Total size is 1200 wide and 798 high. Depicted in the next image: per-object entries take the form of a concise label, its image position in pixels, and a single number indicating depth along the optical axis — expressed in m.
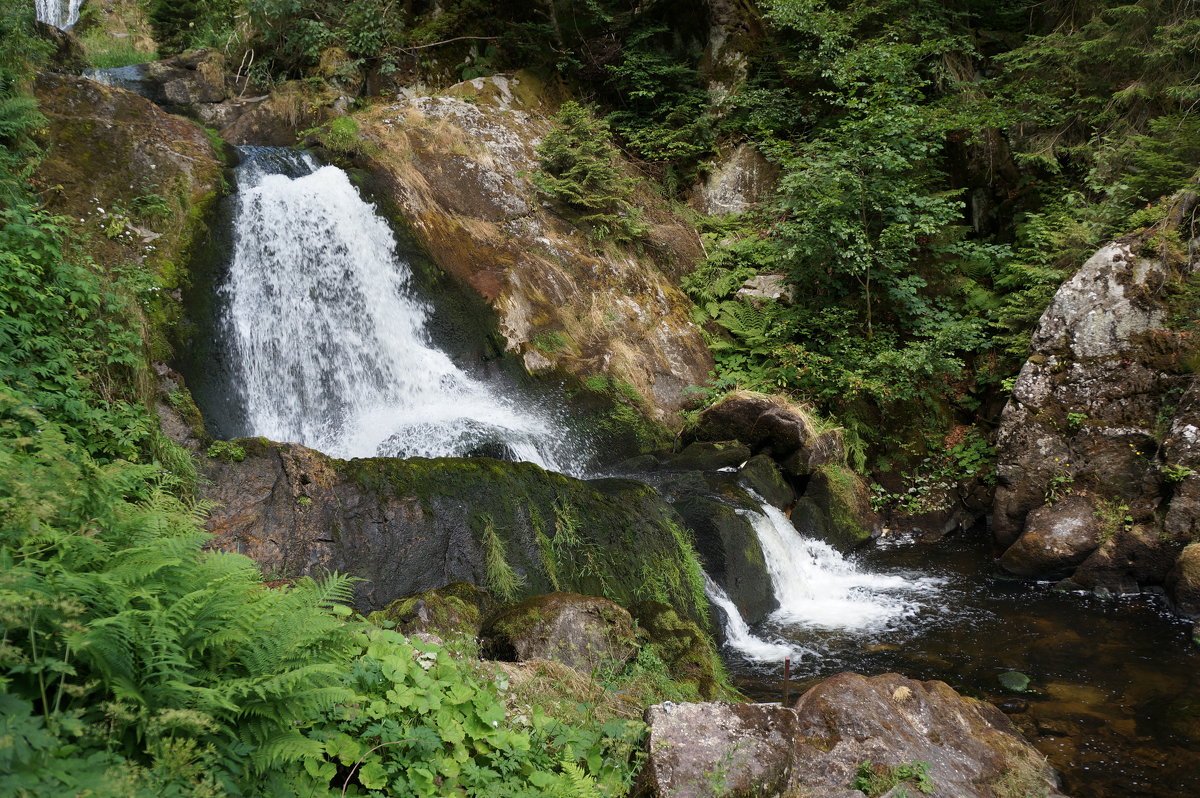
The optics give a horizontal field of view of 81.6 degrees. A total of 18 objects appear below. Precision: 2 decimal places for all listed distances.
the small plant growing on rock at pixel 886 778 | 3.98
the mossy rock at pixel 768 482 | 9.28
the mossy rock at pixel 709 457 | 9.65
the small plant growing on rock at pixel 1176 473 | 7.79
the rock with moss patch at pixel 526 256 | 10.95
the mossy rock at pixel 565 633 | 4.59
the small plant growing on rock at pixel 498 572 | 6.12
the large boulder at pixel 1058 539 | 8.30
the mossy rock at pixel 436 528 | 5.73
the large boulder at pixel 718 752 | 3.35
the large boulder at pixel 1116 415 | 7.97
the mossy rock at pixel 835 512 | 9.41
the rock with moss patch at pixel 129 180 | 7.71
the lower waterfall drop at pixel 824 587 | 7.73
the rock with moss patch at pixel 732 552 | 7.68
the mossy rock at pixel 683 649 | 5.11
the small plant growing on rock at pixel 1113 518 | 8.14
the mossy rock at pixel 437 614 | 4.55
